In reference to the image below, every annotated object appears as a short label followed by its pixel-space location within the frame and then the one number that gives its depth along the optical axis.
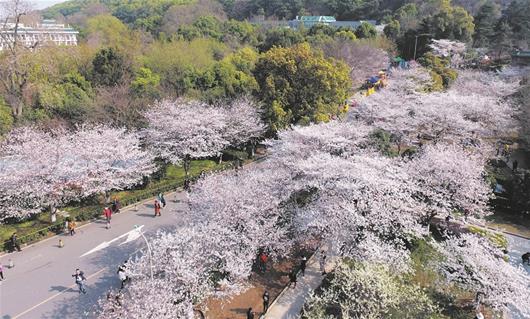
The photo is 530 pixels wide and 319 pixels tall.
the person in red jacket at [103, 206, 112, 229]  20.38
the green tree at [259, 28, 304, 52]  55.42
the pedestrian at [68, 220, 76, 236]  19.52
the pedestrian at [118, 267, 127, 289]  14.82
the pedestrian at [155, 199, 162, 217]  21.58
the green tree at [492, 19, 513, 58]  54.03
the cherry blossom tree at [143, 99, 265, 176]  26.72
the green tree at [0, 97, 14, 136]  26.88
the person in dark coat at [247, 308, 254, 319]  13.27
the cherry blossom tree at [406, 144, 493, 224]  18.36
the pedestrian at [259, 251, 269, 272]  16.23
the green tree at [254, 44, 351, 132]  30.20
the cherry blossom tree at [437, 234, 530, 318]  12.97
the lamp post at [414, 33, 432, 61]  55.22
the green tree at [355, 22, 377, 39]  61.75
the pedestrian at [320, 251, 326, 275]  16.30
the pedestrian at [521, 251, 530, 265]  16.91
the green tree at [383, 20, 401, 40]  63.78
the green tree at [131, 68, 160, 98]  32.75
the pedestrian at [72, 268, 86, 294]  14.84
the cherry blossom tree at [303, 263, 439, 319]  13.16
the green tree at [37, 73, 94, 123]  30.12
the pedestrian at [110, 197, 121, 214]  21.86
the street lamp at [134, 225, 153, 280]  12.45
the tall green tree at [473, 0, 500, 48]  57.66
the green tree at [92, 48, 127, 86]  35.00
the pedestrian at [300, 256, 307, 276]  16.16
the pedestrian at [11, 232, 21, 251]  17.88
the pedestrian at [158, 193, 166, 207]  22.38
